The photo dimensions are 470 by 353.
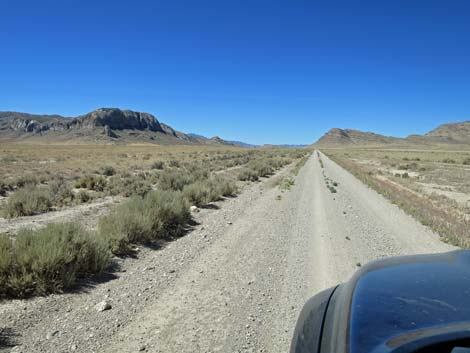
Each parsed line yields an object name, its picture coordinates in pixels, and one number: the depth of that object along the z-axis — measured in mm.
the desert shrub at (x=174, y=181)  14328
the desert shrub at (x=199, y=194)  11436
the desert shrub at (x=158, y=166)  28842
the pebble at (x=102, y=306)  4031
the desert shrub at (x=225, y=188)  13414
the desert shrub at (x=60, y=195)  11266
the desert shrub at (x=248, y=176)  20281
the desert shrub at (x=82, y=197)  11711
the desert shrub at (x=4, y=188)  13180
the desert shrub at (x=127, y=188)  13131
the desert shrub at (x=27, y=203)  9270
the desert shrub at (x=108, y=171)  22728
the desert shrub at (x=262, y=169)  23425
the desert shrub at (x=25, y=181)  15316
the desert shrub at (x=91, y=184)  15142
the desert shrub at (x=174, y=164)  31061
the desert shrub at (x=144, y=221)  6402
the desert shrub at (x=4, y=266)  4191
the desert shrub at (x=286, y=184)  16188
